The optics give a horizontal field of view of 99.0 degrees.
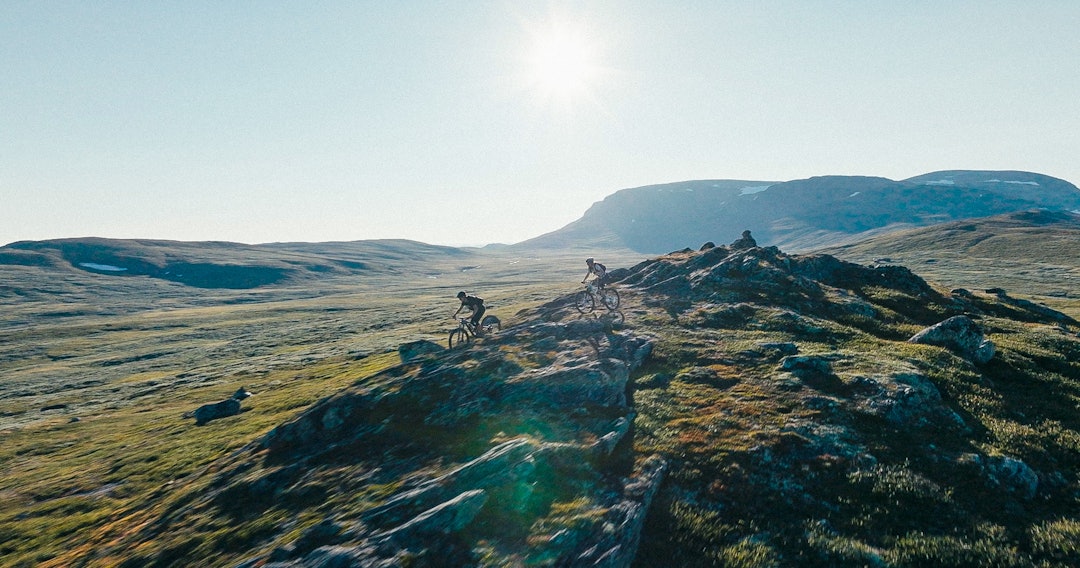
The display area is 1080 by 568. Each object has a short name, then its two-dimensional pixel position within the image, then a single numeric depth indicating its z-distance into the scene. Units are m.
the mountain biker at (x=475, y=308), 37.39
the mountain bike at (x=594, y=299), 38.22
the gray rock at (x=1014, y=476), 14.86
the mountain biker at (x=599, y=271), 36.56
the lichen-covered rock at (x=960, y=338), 24.38
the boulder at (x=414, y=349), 43.19
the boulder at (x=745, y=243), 56.30
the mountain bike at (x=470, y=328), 38.59
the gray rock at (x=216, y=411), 48.21
